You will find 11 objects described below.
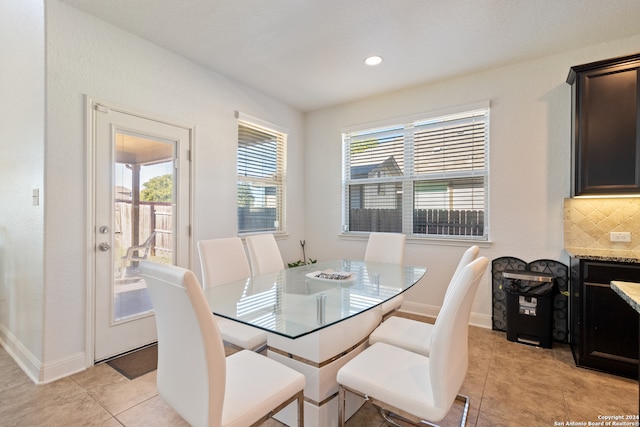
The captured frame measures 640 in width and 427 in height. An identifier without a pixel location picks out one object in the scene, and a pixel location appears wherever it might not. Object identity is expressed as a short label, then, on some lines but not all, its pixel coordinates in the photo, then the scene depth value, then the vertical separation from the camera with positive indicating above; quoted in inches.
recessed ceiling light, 117.0 +60.0
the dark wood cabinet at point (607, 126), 95.8 +28.5
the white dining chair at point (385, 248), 120.8 -14.5
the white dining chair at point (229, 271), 77.2 -19.1
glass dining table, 59.4 -20.5
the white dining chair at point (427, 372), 48.5 -30.1
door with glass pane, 97.0 -0.8
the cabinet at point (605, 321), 87.4 -32.2
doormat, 91.3 -48.0
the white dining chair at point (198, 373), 41.8 -24.0
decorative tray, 88.0 -19.2
